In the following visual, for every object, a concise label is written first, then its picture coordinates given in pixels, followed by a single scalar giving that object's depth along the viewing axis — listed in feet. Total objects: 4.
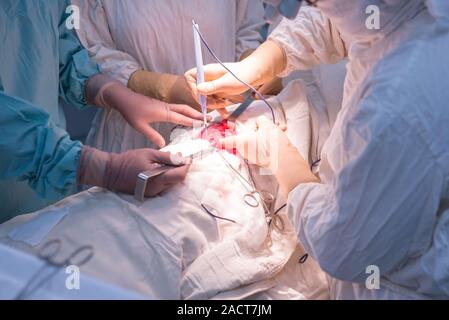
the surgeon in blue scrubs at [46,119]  4.70
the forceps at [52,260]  3.09
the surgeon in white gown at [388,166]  3.27
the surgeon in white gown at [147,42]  6.98
